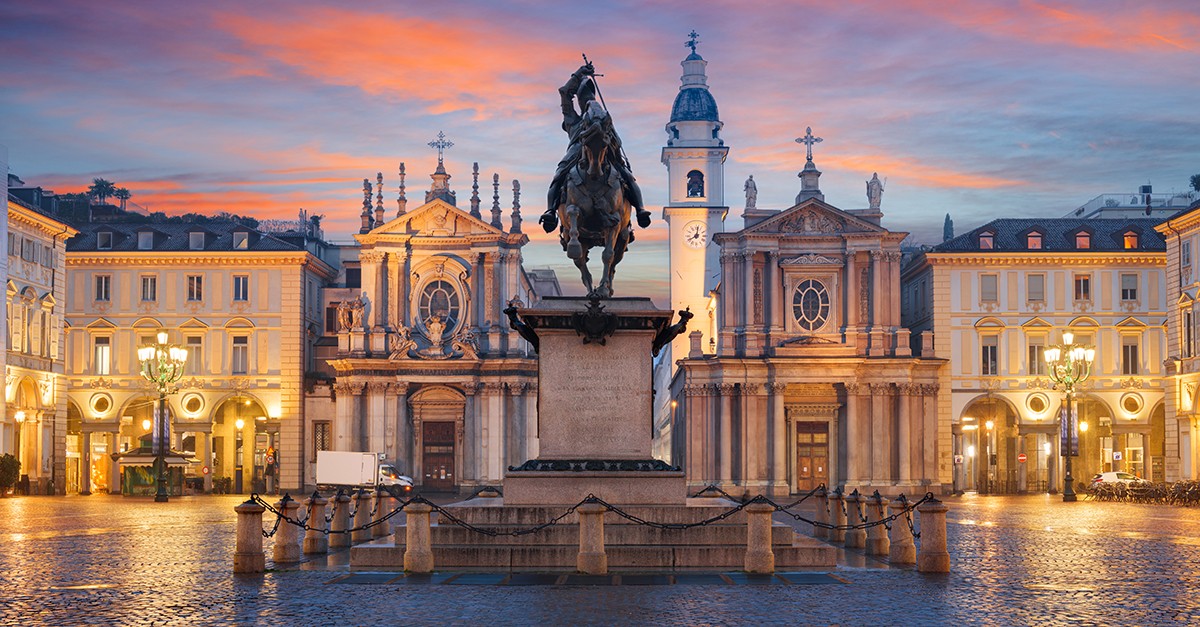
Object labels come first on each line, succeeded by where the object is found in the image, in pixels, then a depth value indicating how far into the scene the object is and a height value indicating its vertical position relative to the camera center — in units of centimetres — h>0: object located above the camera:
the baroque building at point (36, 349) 6738 +294
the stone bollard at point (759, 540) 2209 -191
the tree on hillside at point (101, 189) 11419 +1707
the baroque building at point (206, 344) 8012 +366
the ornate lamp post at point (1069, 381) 6178 +121
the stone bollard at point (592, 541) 2144 -185
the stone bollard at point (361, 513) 3003 -204
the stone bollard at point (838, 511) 3094 -208
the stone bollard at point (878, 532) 2669 -216
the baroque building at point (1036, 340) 7769 +369
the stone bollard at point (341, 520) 2989 -216
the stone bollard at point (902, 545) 2439 -218
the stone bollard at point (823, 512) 3198 -216
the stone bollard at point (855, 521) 2862 -213
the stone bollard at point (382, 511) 3231 -218
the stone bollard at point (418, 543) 2223 -194
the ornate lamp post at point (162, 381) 6156 +135
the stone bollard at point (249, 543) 2297 -200
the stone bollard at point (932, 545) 2277 -205
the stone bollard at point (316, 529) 2731 -212
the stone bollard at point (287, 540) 2459 -211
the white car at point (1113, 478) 6543 -298
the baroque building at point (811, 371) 7669 +204
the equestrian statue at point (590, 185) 2442 +371
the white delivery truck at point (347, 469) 7031 -268
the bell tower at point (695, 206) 10512 +1429
